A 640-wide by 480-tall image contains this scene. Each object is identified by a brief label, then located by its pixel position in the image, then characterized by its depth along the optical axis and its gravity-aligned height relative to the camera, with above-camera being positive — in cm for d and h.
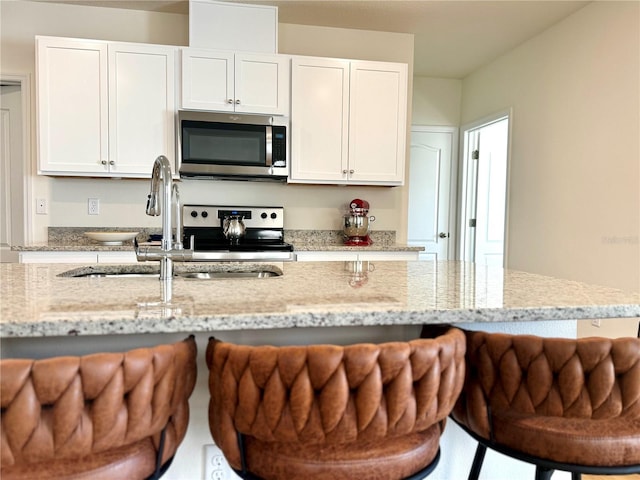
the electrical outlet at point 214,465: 119 -70
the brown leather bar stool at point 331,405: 73 -33
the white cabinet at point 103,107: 283 +71
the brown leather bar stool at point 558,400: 83 -36
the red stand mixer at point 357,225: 336 -6
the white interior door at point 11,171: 316 +30
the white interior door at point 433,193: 480 +28
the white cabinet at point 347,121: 313 +71
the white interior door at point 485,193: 462 +28
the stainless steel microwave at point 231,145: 297 +49
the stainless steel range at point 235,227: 313 -10
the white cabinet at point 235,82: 294 +93
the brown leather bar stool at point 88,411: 66 -32
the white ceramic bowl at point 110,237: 296 -17
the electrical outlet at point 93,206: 321 +5
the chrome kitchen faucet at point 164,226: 131 -4
